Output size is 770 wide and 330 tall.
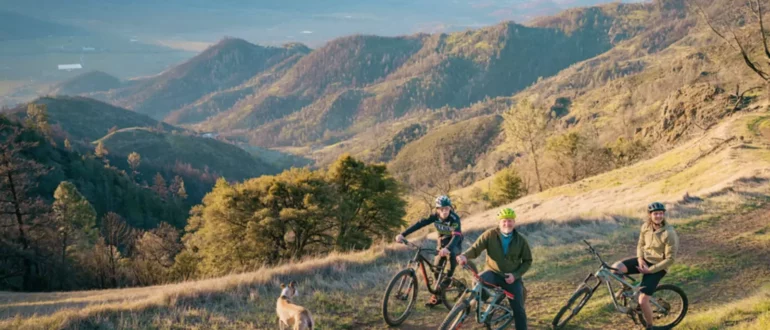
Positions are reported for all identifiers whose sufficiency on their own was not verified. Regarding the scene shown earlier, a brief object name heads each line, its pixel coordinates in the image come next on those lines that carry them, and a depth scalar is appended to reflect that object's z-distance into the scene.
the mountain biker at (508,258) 8.70
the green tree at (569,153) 58.22
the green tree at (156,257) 39.98
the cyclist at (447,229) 10.29
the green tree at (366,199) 48.34
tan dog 8.52
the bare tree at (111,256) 39.81
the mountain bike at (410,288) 10.05
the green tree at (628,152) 61.50
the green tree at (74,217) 51.38
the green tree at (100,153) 158.62
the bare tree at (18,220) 35.12
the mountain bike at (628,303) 9.65
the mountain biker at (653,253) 9.04
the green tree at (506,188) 64.75
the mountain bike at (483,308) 8.45
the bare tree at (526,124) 56.12
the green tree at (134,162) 176.34
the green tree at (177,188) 152.84
